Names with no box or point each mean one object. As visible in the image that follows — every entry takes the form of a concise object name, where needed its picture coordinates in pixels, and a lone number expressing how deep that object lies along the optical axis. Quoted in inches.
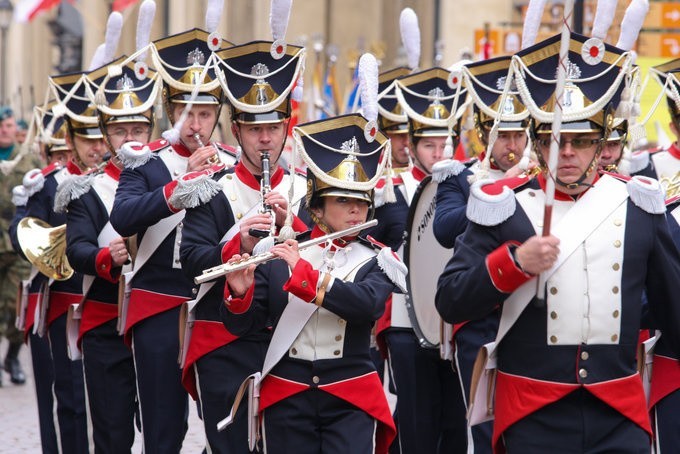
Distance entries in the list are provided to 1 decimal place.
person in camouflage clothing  1120.2
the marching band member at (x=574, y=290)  434.0
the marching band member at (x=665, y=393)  534.0
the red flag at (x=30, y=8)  2178.9
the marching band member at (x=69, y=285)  739.4
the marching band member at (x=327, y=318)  494.9
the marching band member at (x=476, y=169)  610.9
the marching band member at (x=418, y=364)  672.4
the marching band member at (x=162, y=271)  625.6
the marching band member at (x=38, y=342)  760.3
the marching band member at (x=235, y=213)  562.3
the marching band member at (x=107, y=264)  661.3
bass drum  647.1
